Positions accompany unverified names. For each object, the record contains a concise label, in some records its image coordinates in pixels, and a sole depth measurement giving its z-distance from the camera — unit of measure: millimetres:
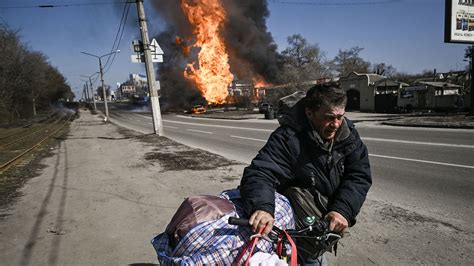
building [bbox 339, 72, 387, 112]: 36906
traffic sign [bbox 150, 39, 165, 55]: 14859
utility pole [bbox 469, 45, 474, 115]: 20409
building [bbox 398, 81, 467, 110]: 31297
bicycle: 1639
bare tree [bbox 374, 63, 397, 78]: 70688
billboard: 19312
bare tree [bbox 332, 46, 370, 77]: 68394
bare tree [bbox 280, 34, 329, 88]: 47719
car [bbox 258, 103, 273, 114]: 37997
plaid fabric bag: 1634
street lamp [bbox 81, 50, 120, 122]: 38650
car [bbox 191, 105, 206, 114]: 49791
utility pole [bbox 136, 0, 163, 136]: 14844
